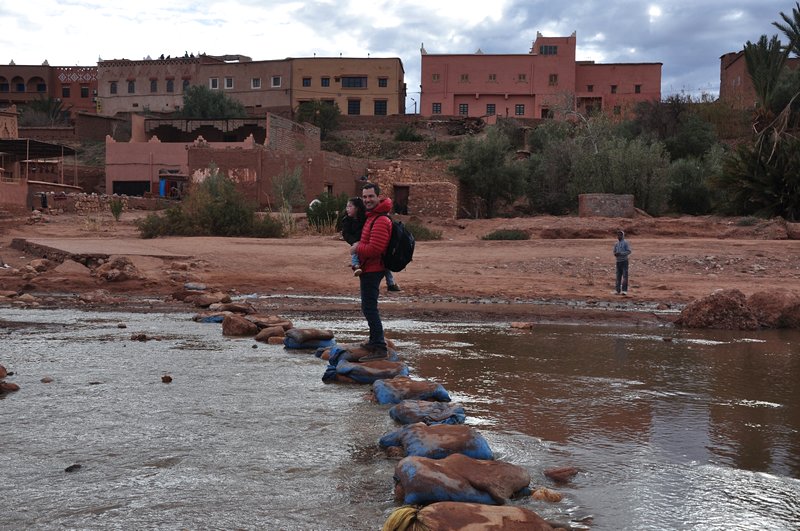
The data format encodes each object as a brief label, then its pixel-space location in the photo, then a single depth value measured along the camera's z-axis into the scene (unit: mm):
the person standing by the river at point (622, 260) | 16031
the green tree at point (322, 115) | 64938
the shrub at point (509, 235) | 24922
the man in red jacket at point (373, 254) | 7336
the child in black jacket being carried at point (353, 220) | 7574
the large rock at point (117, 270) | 16844
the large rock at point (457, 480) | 3986
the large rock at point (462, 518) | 3479
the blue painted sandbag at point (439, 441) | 4691
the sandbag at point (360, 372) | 7242
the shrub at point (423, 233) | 25875
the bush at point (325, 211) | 27188
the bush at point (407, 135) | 62438
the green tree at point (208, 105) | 64188
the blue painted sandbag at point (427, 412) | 5555
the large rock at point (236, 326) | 10328
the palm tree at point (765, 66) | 28547
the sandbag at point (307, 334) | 9180
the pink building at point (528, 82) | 68188
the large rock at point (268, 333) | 9945
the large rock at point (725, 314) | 12281
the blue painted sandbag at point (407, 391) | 6250
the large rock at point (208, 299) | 13969
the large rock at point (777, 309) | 12438
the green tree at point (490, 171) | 39344
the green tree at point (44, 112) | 70062
